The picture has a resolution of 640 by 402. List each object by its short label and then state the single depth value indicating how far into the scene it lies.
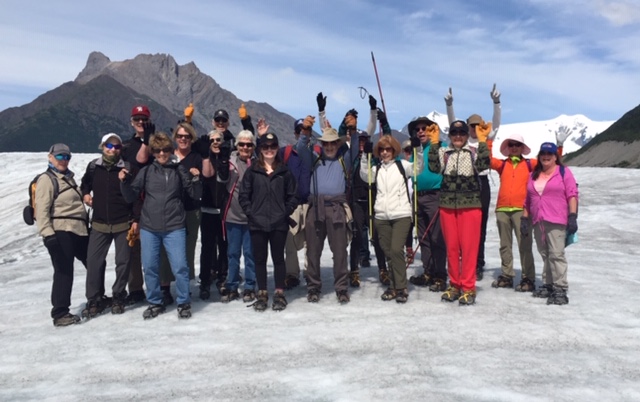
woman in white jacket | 7.81
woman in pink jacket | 7.59
